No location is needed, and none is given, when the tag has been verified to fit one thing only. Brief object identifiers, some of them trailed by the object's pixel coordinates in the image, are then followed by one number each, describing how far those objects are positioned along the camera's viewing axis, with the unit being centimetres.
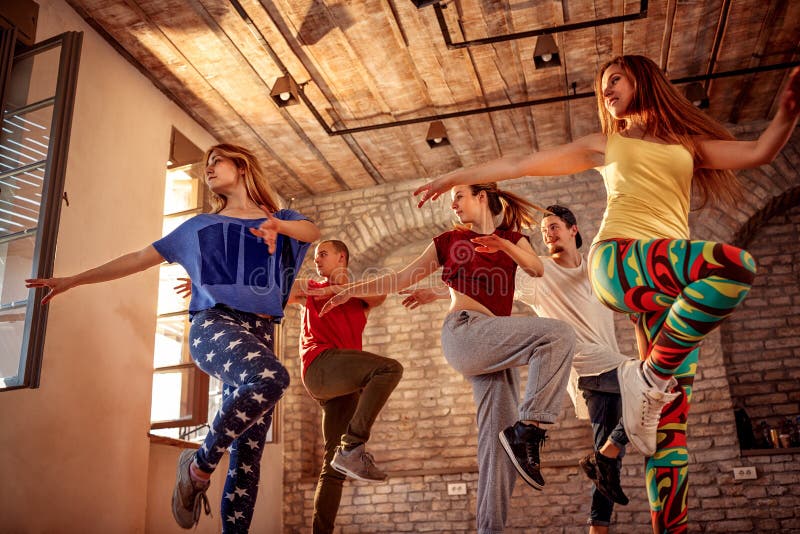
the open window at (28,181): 331
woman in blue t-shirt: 251
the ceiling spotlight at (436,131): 630
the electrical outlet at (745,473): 560
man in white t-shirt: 352
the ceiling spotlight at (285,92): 559
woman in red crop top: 263
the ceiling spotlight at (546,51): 520
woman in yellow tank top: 221
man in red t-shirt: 331
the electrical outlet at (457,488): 616
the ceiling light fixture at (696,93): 586
